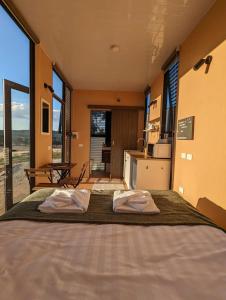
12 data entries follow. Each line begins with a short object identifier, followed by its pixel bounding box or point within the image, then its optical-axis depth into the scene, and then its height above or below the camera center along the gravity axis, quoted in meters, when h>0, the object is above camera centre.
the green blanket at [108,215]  1.22 -0.58
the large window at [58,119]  3.88 +0.54
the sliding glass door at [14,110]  2.10 +0.43
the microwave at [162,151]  2.99 -0.13
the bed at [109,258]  0.67 -0.60
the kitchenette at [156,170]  2.97 -0.47
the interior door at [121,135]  5.34 +0.24
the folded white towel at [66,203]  1.36 -0.53
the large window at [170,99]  2.94 +0.88
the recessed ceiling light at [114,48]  2.77 +1.61
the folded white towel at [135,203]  1.38 -0.53
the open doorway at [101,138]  5.91 +0.13
